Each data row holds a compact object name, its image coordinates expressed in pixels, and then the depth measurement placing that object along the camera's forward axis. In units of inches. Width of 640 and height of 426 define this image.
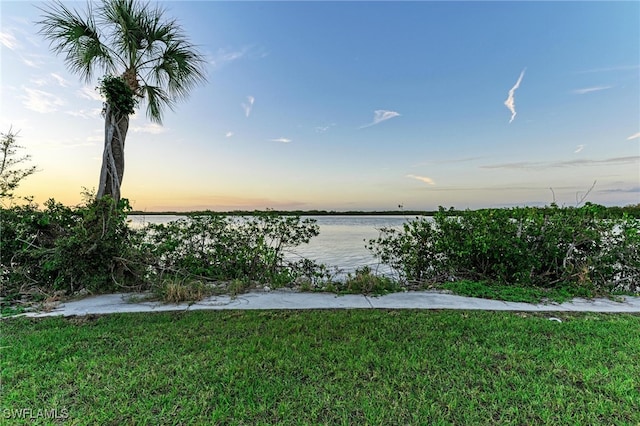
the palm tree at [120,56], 172.2
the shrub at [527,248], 180.2
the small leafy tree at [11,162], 193.9
